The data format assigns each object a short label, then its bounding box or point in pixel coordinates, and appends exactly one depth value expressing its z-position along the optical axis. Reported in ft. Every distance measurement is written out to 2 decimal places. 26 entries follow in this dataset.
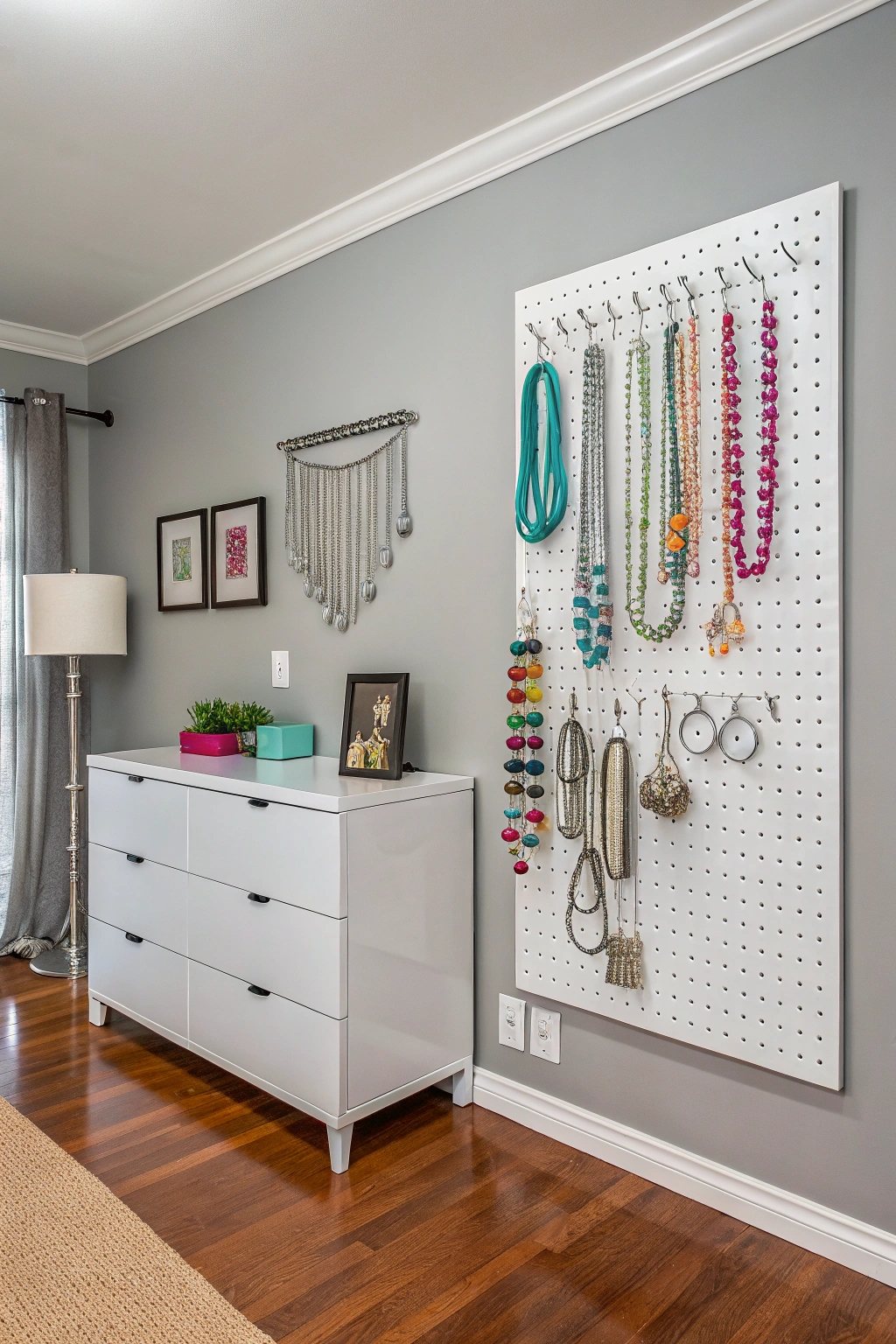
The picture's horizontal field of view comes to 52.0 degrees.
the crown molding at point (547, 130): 5.75
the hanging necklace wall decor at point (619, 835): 6.50
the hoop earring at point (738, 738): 5.93
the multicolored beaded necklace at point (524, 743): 6.96
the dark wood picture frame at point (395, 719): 7.52
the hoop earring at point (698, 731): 6.16
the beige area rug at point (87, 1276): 4.98
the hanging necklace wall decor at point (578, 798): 6.78
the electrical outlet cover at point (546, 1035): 7.11
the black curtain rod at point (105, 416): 12.26
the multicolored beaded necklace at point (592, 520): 6.64
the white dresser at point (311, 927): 6.67
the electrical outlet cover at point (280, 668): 9.56
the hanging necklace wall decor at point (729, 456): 5.91
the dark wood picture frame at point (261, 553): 9.71
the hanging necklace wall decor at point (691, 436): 6.16
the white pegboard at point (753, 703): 5.60
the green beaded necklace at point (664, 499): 6.24
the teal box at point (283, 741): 8.76
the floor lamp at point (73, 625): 10.71
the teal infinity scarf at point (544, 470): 6.93
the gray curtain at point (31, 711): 11.74
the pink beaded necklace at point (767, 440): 5.72
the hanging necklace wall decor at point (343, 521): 8.39
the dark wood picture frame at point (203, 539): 10.64
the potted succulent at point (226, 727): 9.21
